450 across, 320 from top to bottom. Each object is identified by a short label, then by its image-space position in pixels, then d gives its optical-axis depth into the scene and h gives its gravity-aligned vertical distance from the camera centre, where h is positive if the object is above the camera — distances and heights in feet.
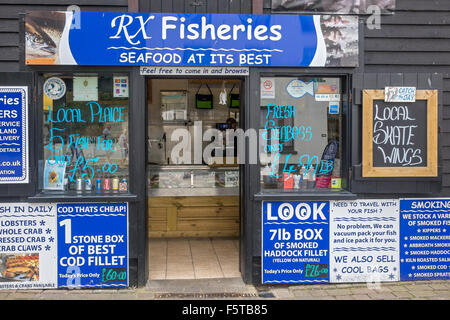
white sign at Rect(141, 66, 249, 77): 18.02 +2.99
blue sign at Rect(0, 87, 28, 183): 17.62 +0.70
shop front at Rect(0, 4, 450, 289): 17.78 +0.08
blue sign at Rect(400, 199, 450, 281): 18.83 -3.38
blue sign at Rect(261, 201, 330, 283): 18.51 -3.27
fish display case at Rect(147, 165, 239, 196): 25.30 -1.51
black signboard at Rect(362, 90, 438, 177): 18.24 +0.57
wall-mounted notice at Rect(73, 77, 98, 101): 18.39 +2.40
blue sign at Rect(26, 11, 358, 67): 17.51 +4.09
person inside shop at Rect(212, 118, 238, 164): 28.25 +0.33
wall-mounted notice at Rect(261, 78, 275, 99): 18.85 +2.46
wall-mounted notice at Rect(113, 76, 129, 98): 18.37 +2.48
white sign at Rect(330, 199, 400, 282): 18.63 -3.39
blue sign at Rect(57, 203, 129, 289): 17.93 -3.41
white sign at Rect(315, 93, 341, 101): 19.13 +2.13
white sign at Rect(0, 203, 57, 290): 17.87 -3.38
